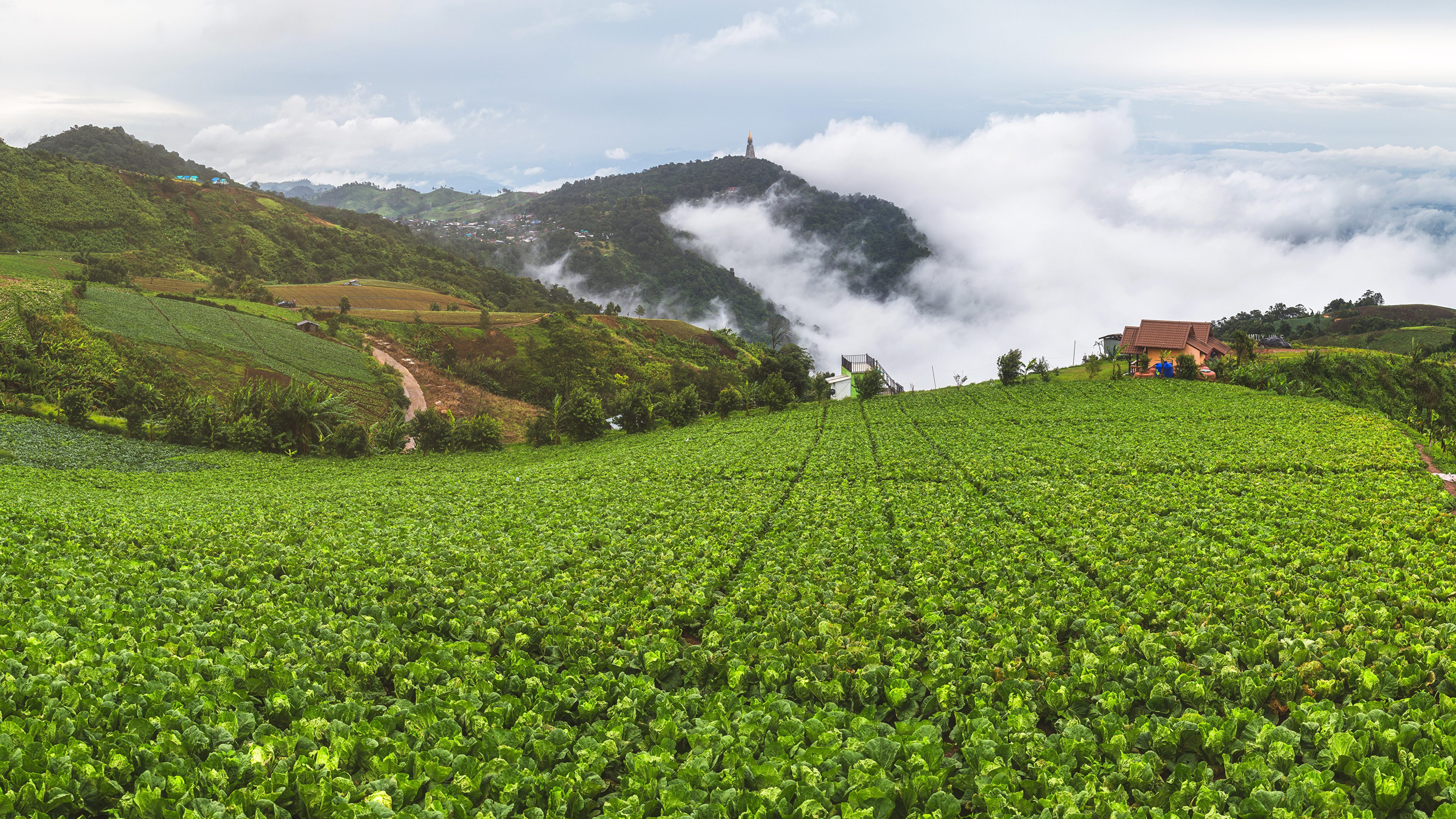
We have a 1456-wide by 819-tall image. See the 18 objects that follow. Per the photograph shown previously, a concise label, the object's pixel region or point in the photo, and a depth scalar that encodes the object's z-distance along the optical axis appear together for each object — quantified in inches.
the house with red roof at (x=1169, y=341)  2608.3
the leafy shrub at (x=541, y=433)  1786.4
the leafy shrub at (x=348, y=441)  1557.6
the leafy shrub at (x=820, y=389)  2464.3
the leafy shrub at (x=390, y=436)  1718.8
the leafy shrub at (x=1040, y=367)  2142.0
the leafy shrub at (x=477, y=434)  1733.5
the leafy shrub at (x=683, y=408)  1930.4
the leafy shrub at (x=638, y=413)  1861.5
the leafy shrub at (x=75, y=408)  1466.5
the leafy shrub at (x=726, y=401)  2082.9
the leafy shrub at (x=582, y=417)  1763.0
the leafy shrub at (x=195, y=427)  1494.8
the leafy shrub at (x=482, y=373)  3272.6
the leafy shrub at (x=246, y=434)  1499.8
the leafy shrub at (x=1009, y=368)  2127.2
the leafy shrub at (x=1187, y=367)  2100.1
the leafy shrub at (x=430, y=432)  1717.5
